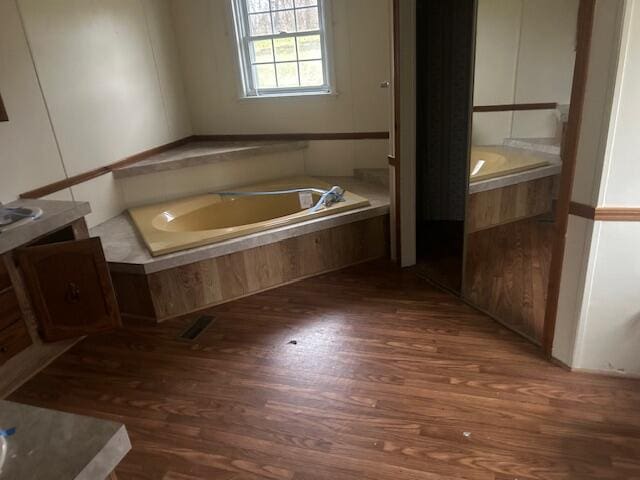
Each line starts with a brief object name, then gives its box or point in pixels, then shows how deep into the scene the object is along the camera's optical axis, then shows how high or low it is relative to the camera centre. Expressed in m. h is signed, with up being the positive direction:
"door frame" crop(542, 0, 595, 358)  1.51 -0.37
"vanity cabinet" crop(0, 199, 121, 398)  1.96 -0.83
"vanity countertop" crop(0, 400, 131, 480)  0.65 -0.50
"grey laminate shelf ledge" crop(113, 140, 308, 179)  3.19 -0.51
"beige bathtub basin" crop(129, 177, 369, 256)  2.60 -0.82
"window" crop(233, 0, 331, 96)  3.38 +0.21
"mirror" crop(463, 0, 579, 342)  1.75 -0.39
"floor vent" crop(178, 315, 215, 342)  2.35 -1.22
